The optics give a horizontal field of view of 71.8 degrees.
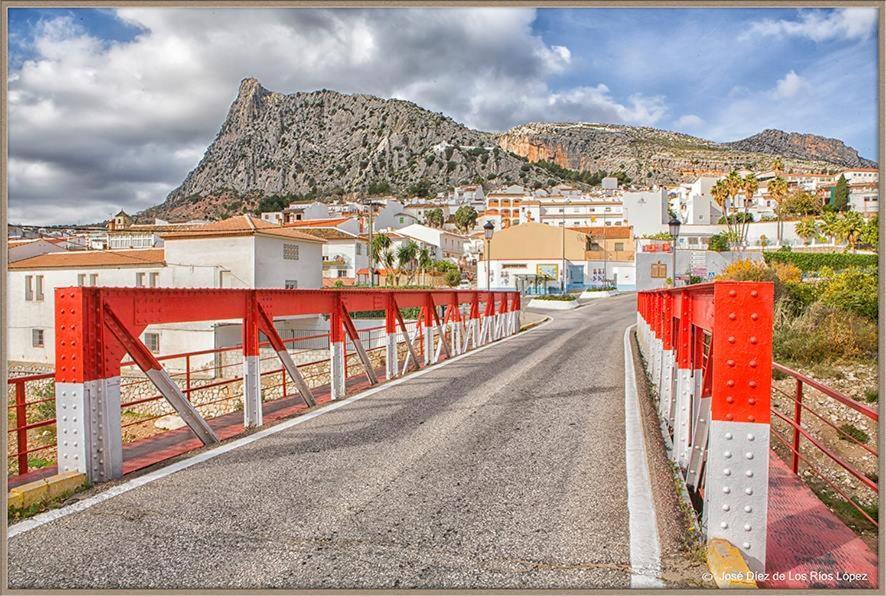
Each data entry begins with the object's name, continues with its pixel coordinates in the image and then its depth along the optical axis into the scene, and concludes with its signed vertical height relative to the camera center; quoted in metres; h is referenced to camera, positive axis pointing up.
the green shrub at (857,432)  13.56 -3.37
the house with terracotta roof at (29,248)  42.47 +2.18
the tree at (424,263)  60.44 +1.67
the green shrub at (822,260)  47.56 +1.66
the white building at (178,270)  34.53 +0.46
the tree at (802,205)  80.69 +10.07
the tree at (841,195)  84.88 +11.97
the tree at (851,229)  55.50 +4.76
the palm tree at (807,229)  64.50 +5.46
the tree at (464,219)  109.19 +10.74
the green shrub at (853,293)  21.08 -0.43
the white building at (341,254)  59.19 +2.42
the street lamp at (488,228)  24.36 +2.07
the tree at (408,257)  60.50 +2.18
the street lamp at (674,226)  25.38 +2.26
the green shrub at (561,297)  47.04 -1.37
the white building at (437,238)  79.50 +5.49
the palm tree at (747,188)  67.88 +10.35
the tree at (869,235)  53.84 +4.15
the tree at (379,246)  61.66 +3.41
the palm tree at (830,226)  59.45 +5.45
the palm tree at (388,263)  57.97 +1.57
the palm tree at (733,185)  69.56 +10.93
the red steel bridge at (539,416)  3.44 -1.47
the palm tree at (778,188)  71.69 +10.92
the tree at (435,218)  108.38 +10.93
